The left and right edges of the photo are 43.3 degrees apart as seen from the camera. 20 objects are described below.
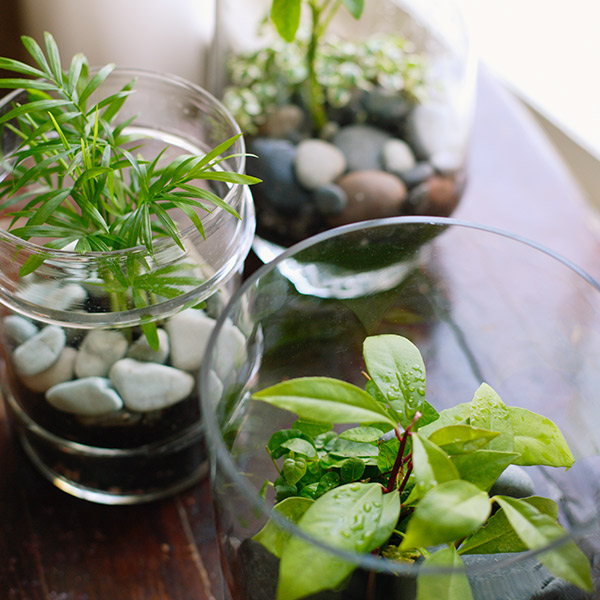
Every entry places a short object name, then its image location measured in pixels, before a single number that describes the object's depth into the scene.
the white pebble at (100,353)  0.48
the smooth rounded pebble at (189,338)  0.49
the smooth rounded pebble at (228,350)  0.38
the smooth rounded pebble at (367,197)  0.64
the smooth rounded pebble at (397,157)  0.67
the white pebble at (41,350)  0.48
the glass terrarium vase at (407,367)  0.32
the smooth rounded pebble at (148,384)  0.48
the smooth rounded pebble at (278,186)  0.64
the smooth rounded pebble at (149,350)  0.48
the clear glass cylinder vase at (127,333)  0.43
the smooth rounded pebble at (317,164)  0.65
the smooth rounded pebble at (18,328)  0.49
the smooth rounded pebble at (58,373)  0.48
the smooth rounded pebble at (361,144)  0.66
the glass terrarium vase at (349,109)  0.65
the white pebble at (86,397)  0.48
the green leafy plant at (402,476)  0.30
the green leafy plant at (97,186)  0.41
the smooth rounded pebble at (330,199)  0.64
